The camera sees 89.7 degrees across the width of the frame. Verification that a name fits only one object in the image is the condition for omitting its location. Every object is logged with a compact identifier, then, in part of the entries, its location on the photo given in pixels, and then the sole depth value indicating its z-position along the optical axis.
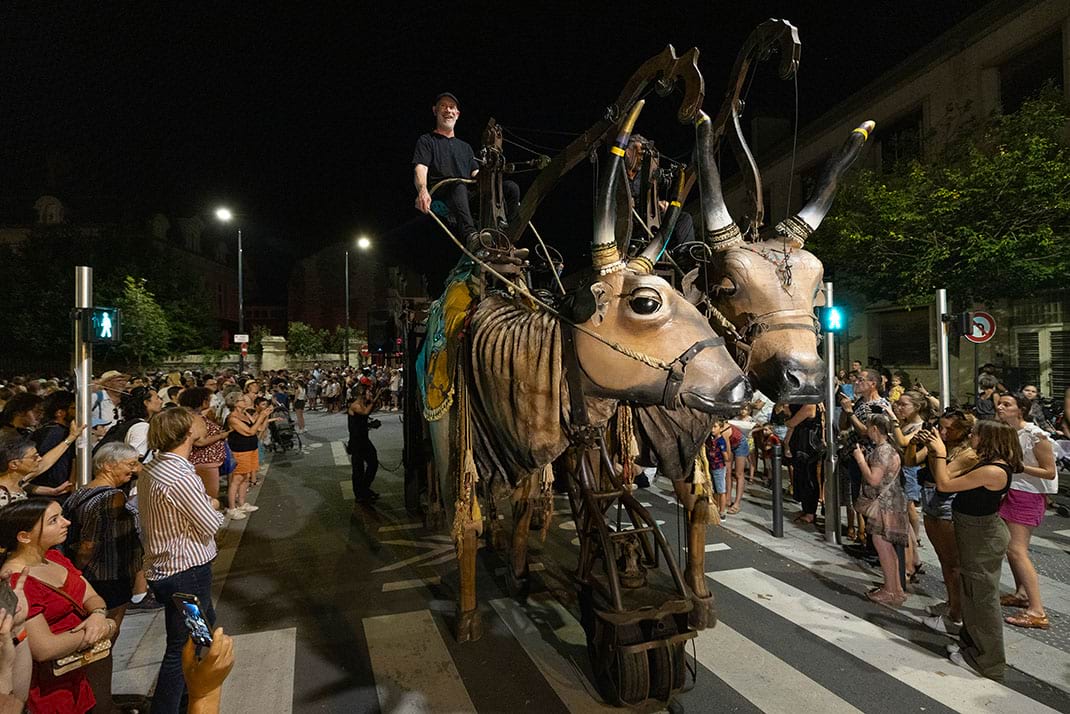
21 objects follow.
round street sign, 6.96
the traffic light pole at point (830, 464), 6.39
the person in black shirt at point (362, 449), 8.70
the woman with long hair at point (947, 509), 4.25
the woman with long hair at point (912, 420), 5.94
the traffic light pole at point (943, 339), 6.22
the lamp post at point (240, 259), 18.52
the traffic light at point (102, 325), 5.18
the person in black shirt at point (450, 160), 5.48
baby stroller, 13.31
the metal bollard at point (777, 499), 6.66
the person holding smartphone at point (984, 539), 3.76
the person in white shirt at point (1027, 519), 4.46
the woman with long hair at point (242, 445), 8.32
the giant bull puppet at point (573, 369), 3.03
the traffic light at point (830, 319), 6.13
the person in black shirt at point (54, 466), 5.00
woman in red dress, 2.46
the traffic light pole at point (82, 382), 5.09
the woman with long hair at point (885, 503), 4.93
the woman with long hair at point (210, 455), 7.05
